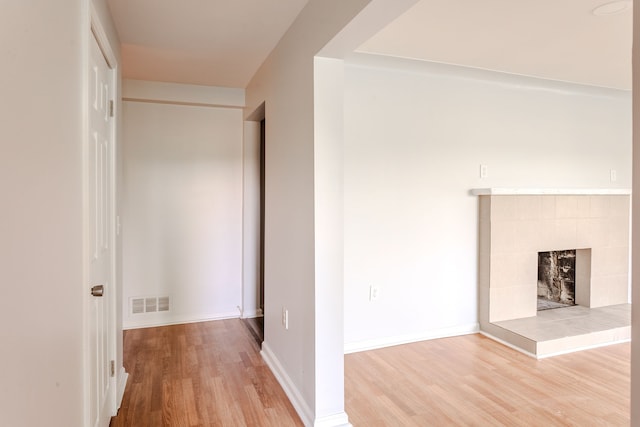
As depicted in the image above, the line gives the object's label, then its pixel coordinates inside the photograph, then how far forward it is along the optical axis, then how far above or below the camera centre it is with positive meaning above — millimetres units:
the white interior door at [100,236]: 1745 -137
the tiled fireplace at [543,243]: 3684 -331
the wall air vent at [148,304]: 3951 -946
